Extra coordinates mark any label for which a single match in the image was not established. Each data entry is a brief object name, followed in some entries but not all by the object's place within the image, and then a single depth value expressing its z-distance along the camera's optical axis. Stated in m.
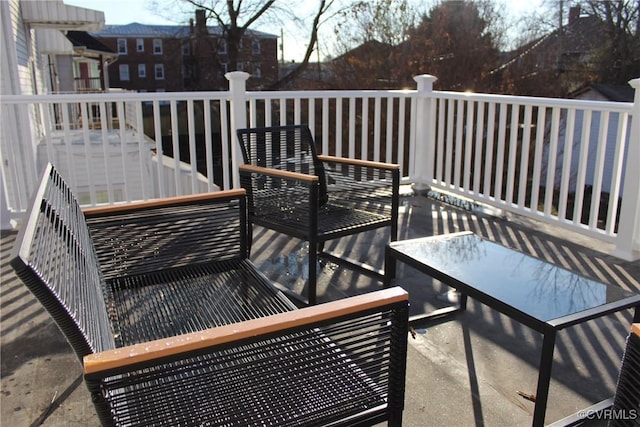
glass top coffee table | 1.70
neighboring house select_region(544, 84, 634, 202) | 12.80
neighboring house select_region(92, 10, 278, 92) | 19.06
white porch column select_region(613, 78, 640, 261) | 3.29
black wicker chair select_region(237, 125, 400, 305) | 2.73
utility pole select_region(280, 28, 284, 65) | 17.81
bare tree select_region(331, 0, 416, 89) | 12.83
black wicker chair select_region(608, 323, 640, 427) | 1.07
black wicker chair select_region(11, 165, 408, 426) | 1.11
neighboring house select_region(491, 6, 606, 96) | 13.09
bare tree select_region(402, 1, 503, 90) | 12.65
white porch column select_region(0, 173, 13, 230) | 3.92
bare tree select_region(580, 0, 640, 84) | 16.20
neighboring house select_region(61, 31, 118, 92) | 18.83
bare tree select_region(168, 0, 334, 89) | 17.41
